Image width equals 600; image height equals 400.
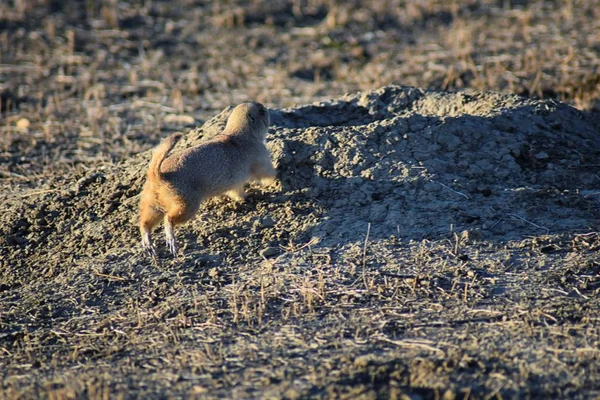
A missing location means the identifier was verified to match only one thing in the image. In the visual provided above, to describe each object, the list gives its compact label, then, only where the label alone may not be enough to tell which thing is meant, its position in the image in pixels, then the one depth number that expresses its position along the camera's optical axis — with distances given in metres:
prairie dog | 13.99
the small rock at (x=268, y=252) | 14.09
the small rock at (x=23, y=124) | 23.66
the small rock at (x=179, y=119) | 23.27
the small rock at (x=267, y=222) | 14.83
